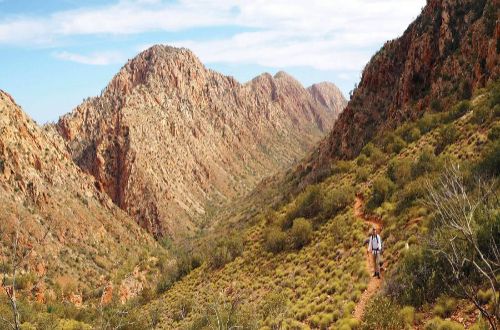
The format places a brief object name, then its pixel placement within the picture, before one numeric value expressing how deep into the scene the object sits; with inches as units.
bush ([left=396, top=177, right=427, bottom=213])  811.1
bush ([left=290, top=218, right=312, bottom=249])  1049.5
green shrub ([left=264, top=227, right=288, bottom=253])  1117.7
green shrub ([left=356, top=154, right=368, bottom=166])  1309.3
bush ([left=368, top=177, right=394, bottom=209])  954.7
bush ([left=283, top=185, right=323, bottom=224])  1193.7
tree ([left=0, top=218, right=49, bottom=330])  1678.2
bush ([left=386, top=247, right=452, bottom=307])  503.2
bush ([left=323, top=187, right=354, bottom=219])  1087.0
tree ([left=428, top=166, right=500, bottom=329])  449.1
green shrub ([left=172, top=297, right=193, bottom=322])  1072.4
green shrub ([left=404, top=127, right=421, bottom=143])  1171.3
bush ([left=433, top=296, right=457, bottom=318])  454.0
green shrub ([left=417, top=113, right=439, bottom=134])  1160.8
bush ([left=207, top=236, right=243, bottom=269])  1294.3
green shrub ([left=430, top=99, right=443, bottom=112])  1280.8
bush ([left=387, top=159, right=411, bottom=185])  960.9
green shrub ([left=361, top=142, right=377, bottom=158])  1342.5
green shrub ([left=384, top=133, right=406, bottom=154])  1199.6
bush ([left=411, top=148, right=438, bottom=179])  903.9
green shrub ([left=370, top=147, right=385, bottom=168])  1200.8
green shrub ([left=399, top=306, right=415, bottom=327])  473.7
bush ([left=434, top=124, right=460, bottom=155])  967.6
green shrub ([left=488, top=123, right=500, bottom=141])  812.6
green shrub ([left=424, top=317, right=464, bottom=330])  414.0
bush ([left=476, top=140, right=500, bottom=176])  670.8
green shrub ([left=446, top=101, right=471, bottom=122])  1101.6
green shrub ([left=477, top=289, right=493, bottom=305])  416.8
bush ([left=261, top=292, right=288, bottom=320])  751.7
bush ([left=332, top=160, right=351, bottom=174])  1376.8
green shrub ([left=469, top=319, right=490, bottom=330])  353.9
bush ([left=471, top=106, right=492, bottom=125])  924.0
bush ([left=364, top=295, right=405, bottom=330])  473.1
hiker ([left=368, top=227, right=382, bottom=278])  645.3
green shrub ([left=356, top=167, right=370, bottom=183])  1171.5
